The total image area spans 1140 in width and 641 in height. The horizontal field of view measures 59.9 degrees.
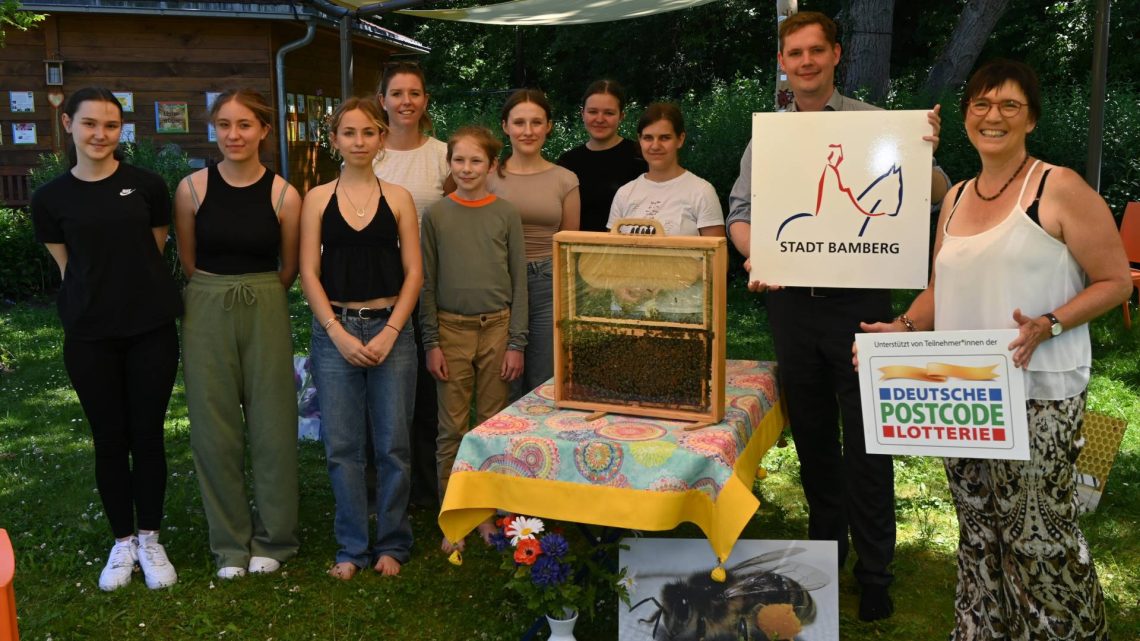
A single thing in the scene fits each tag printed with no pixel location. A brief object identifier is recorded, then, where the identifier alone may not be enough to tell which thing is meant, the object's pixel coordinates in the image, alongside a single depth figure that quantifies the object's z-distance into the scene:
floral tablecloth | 2.82
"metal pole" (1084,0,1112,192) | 5.30
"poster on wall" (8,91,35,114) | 13.12
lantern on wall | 12.84
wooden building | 12.94
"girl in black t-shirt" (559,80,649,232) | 4.35
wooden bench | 13.09
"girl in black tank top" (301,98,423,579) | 3.78
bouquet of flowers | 3.11
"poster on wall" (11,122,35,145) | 13.20
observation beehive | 3.04
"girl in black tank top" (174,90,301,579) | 3.76
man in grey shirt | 3.34
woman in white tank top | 2.64
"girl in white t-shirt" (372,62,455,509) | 4.18
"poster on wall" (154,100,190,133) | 13.12
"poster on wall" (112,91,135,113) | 13.05
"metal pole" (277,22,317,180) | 12.76
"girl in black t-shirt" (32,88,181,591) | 3.62
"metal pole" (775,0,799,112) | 5.68
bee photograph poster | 3.12
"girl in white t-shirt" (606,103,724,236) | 3.83
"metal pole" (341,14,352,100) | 5.43
